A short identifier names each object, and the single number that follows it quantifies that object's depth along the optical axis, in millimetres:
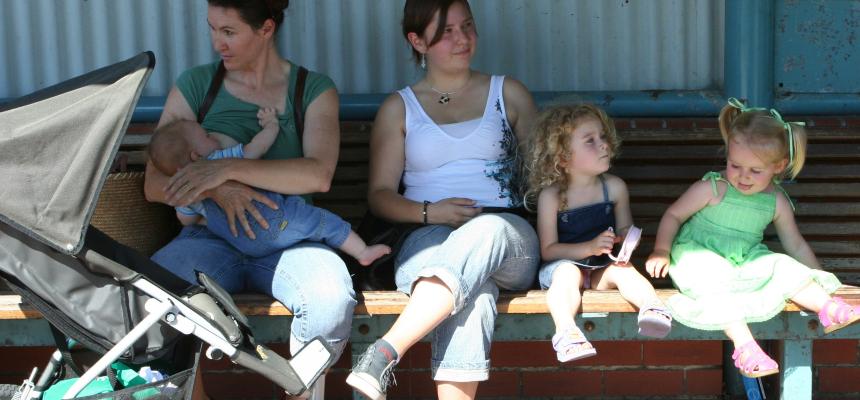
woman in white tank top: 3506
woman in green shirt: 3514
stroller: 3031
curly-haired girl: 3652
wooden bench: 3578
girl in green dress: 3484
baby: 3688
